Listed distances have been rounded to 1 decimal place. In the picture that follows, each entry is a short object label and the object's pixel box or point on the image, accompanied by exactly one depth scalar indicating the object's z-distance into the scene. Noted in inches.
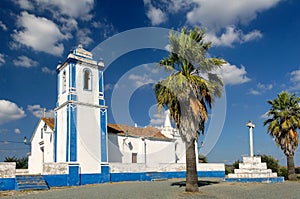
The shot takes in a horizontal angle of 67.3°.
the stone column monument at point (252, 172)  625.1
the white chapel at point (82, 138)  651.6
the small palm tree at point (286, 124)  746.7
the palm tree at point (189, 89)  424.7
